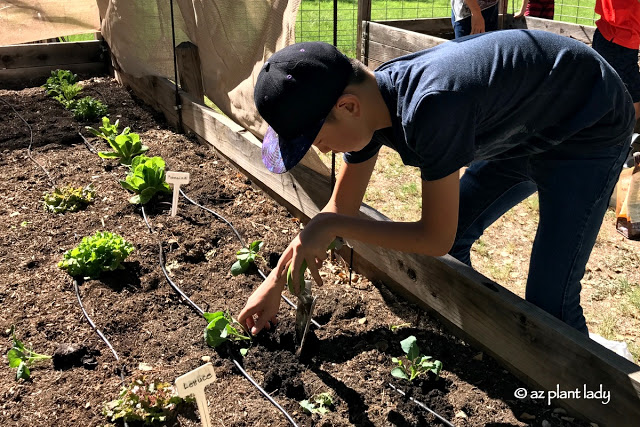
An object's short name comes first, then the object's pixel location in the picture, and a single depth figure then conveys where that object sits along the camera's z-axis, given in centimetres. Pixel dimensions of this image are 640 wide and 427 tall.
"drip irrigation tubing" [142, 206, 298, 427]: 221
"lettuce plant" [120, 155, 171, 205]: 373
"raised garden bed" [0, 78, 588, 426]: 224
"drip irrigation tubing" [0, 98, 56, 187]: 415
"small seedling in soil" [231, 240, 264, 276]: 302
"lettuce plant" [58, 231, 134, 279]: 298
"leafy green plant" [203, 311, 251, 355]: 245
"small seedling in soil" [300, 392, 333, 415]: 222
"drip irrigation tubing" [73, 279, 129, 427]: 242
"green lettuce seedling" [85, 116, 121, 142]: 452
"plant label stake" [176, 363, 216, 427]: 172
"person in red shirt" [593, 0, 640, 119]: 422
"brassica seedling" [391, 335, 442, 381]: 227
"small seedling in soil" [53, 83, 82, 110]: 552
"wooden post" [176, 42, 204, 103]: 464
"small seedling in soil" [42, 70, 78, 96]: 586
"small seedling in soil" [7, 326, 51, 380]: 233
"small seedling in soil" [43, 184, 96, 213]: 374
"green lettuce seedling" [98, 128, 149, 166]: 429
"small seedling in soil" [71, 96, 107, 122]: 517
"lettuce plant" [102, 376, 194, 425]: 214
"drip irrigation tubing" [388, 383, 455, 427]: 217
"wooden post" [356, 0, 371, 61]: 696
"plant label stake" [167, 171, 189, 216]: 333
